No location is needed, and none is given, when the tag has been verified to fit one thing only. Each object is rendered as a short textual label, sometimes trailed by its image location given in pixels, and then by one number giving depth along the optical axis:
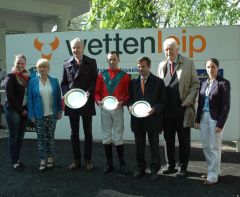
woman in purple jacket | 5.13
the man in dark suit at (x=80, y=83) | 5.77
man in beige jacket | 5.50
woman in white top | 5.86
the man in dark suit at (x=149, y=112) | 5.43
